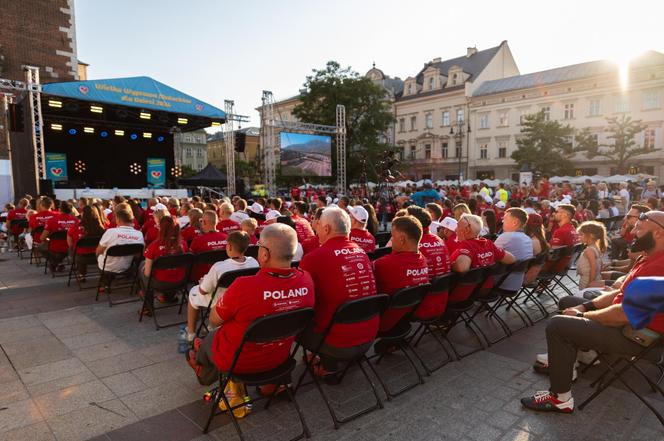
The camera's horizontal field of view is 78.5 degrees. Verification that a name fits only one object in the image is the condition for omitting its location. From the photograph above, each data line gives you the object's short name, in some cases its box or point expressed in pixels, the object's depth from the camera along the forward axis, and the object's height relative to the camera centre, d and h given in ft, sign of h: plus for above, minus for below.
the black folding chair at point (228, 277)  11.49 -2.62
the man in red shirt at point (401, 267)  10.56 -2.17
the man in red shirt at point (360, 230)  16.90 -1.92
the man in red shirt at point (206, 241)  16.52 -2.24
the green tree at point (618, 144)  104.01 +10.28
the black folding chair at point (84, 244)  20.05 -2.86
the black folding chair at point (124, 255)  17.46 -3.45
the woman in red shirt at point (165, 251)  15.12 -2.43
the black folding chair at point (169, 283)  14.66 -3.51
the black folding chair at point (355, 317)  8.66 -2.93
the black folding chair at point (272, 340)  7.54 -2.98
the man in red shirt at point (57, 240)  22.59 -2.92
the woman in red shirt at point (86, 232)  20.40 -2.34
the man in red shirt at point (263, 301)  7.86 -2.28
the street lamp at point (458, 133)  149.69 +18.84
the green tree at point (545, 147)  111.96 +9.92
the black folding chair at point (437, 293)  11.26 -3.10
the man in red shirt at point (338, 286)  9.29 -2.35
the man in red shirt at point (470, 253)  12.60 -2.24
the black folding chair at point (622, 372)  8.37 -4.27
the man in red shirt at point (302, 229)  19.18 -2.12
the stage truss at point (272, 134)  61.57 +8.05
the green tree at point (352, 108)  119.03 +23.04
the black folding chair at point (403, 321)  9.89 -3.68
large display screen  73.36 +5.70
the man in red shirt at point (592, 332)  8.69 -3.33
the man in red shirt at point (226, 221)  20.40 -1.82
